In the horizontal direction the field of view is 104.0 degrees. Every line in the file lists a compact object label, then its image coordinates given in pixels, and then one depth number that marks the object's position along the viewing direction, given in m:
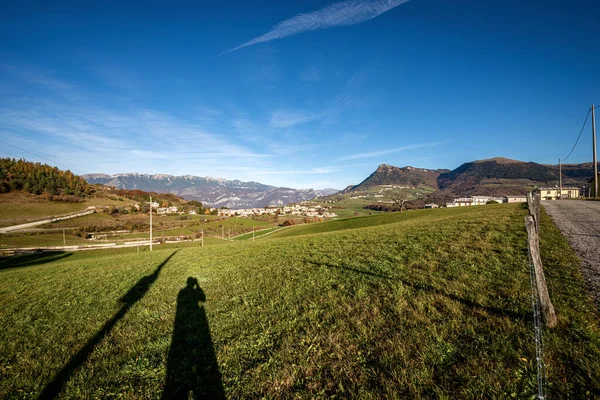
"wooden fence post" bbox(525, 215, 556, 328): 4.57
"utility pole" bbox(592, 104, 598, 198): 37.94
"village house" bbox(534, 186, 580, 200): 78.56
